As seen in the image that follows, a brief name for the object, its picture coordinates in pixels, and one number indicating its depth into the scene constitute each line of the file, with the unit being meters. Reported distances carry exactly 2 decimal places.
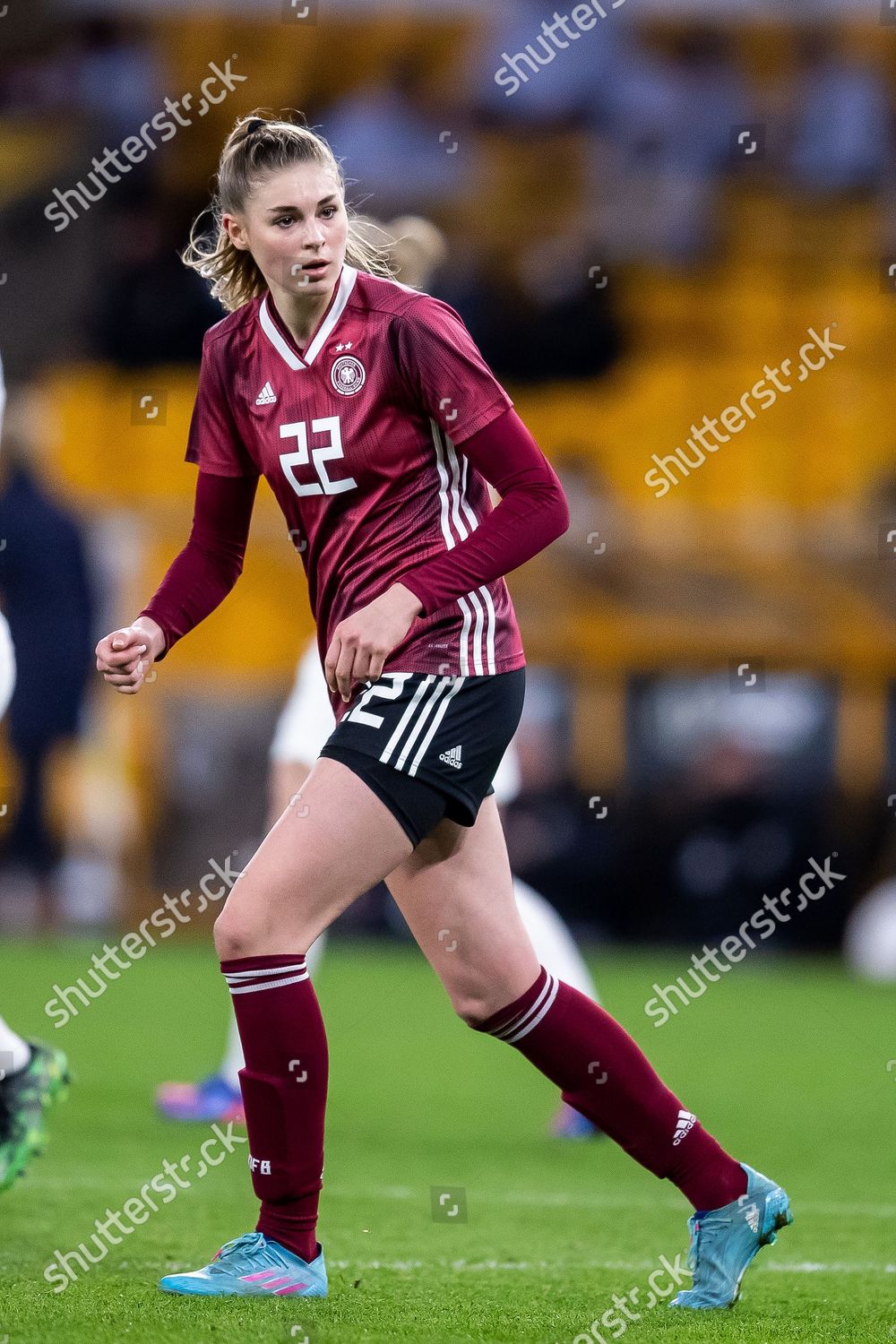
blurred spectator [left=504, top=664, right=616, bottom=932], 11.48
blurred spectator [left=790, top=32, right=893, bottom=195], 14.38
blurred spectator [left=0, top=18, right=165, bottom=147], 14.69
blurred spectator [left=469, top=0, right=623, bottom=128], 14.66
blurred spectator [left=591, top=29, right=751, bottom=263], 14.35
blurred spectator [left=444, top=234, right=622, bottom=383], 13.42
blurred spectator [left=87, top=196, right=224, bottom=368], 13.42
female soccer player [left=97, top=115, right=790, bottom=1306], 3.45
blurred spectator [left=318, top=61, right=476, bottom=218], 14.34
